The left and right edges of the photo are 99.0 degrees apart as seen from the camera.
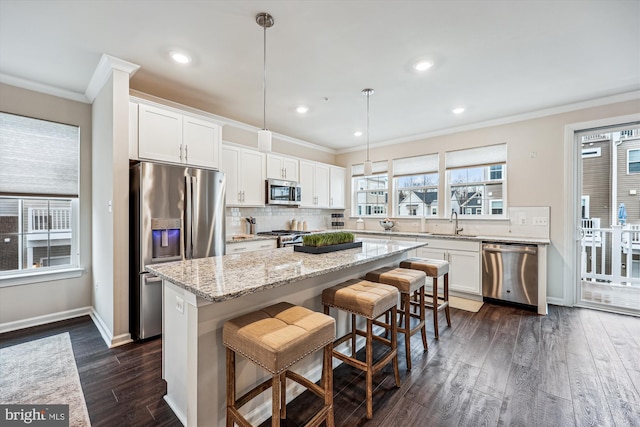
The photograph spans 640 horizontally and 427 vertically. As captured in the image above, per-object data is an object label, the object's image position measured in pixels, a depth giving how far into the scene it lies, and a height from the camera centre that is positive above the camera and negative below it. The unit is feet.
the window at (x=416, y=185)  16.29 +1.71
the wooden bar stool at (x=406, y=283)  7.44 -1.98
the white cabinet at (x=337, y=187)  19.22 +1.85
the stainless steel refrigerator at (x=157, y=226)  8.82 -0.45
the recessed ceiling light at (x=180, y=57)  8.21 +4.77
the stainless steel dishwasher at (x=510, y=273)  11.60 -2.67
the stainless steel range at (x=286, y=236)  13.96 -1.24
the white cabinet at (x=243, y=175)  13.29 +1.92
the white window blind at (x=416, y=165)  16.25 +2.95
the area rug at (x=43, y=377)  6.07 -4.15
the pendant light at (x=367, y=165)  10.81 +1.97
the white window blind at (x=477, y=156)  13.98 +3.01
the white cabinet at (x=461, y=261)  12.89 -2.37
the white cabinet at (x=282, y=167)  15.23 +2.64
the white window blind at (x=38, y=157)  9.67 +2.10
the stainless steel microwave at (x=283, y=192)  14.97 +1.15
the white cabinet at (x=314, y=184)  17.25 +1.88
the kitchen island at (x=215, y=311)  4.70 -1.93
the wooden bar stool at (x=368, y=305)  5.85 -2.11
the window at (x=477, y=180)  14.01 +1.73
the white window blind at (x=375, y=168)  18.39 +3.12
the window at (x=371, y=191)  18.49 +1.53
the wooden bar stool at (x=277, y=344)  4.03 -2.08
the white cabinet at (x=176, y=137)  9.43 +2.85
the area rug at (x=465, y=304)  11.99 -4.21
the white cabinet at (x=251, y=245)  12.03 -1.54
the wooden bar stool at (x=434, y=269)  9.19 -1.96
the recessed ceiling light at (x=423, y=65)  8.66 +4.75
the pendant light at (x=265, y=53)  6.66 +4.75
